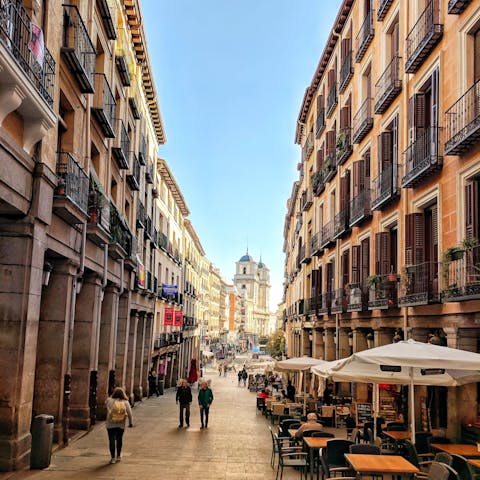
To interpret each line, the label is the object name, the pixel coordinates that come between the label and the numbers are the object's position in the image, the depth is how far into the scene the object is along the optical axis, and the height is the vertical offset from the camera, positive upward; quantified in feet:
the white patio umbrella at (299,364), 62.41 -2.31
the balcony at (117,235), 65.08 +11.20
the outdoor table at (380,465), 28.37 -5.67
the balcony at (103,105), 56.39 +21.48
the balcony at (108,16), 58.28 +30.45
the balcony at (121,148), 68.60 +21.51
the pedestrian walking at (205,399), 60.64 -5.99
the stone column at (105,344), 67.21 -1.05
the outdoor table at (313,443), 35.65 -5.90
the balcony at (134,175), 80.84 +21.85
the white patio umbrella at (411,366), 32.58 -1.17
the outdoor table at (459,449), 36.13 -6.08
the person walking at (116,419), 41.16 -5.53
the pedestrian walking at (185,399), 60.54 -5.97
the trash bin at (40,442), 36.94 -6.47
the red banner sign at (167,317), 128.68 +4.03
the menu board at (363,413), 55.72 -6.24
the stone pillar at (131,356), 85.40 -2.86
